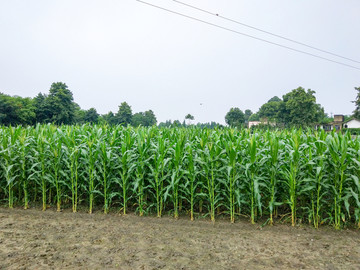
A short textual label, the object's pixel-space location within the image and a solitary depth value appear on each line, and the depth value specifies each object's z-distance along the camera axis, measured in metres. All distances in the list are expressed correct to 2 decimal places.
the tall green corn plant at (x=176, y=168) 4.20
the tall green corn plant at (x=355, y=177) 3.77
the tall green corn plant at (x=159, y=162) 4.27
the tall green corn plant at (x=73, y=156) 4.51
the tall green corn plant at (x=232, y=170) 4.10
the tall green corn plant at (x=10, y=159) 4.80
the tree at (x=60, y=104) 48.18
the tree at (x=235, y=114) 86.62
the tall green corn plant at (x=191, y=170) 4.22
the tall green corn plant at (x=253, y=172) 3.96
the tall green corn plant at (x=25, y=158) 4.86
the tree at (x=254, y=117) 102.20
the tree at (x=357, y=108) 49.56
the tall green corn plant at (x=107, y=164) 4.47
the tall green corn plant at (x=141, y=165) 4.36
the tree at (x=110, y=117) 70.47
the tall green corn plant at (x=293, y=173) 4.01
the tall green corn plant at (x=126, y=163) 4.40
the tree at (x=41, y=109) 47.94
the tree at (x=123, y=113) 69.75
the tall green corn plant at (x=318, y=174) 3.97
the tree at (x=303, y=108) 50.19
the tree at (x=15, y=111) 40.69
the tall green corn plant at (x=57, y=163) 4.62
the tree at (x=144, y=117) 80.43
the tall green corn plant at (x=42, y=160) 4.68
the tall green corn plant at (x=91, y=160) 4.46
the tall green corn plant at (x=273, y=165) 4.10
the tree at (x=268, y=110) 82.94
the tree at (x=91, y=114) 67.38
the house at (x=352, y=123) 62.42
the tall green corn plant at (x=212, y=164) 4.19
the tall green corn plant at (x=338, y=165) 3.90
